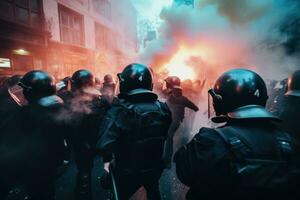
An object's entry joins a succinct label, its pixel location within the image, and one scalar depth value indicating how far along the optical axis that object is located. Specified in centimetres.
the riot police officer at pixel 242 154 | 138
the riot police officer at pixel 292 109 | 291
